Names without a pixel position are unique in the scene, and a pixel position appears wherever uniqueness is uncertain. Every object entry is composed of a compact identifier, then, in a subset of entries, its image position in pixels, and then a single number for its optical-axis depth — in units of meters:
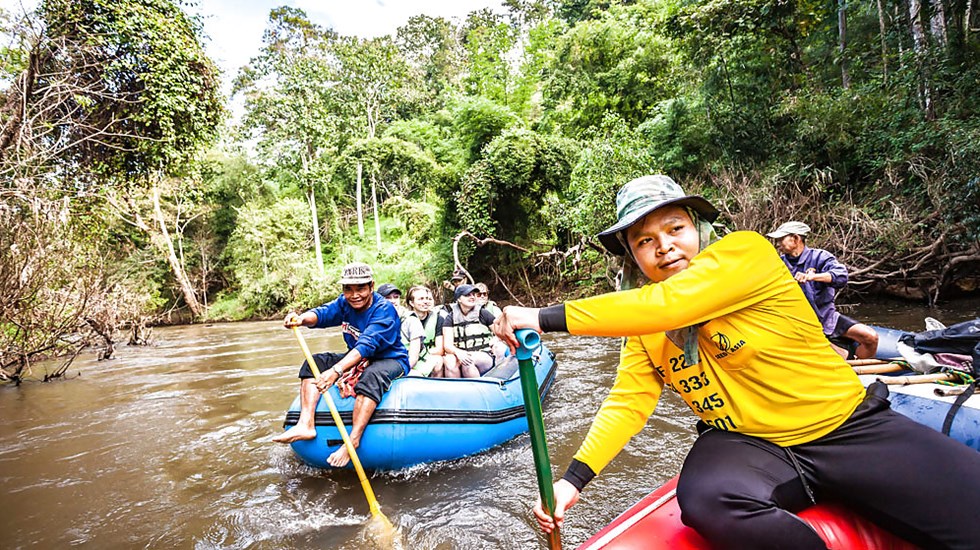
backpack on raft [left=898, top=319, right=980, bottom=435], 2.43
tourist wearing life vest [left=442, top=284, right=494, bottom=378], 5.38
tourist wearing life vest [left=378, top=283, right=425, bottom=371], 5.09
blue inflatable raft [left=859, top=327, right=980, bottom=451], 1.85
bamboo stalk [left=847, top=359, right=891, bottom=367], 3.37
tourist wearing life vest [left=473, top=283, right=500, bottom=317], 5.92
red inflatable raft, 1.30
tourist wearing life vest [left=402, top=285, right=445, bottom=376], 5.28
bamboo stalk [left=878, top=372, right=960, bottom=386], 2.38
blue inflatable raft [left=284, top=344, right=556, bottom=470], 3.57
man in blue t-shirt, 3.51
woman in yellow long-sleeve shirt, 1.21
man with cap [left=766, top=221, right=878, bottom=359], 4.03
